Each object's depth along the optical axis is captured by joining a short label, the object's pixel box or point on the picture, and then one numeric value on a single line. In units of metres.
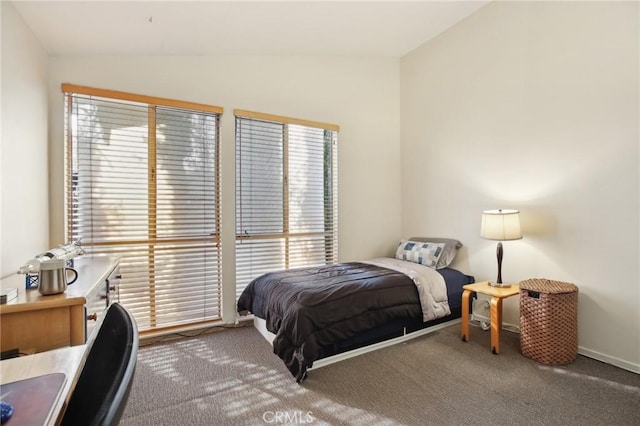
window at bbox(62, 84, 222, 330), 2.73
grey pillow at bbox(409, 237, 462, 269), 3.49
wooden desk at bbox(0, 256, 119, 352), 1.38
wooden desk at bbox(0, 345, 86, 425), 0.79
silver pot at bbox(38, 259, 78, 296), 1.51
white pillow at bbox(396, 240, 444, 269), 3.47
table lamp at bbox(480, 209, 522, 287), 2.78
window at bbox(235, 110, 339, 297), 3.42
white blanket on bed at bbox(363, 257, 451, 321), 2.87
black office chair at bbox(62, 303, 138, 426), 0.59
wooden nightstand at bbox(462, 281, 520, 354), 2.61
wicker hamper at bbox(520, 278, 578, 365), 2.38
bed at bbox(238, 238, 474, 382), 2.29
